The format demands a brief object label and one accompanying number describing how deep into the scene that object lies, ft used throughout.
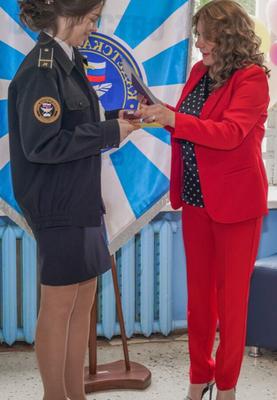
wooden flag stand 8.07
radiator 9.39
